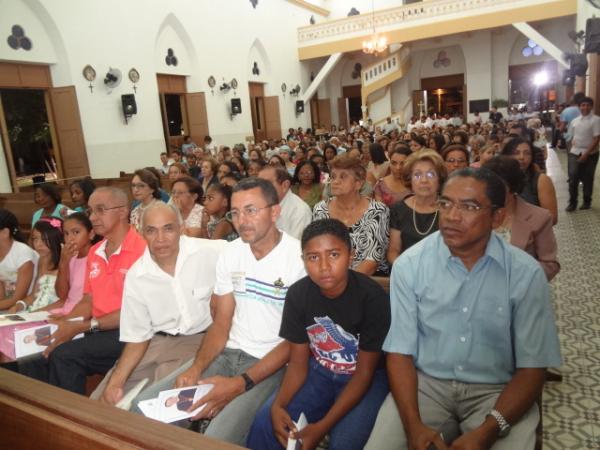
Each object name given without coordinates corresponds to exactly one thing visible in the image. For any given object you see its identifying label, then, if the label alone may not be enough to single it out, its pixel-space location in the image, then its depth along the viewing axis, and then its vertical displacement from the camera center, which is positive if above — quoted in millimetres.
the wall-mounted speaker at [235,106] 13448 +1125
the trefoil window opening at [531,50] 16500 +2584
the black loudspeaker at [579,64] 7802 +898
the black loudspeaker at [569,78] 8256 +737
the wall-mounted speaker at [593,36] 5504 +969
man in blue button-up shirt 1471 -725
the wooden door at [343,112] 19656 +1003
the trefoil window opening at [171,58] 11633 +2359
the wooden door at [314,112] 18338 +1039
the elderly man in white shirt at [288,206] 3289 -515
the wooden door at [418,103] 18852 +1072
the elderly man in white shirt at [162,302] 2135 -746
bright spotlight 16797 +1526
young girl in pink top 2789 -671
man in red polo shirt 2338 -868
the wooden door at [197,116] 12516 +846
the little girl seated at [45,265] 2949 -727
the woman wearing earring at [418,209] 2648 -486
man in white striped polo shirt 1890 -704
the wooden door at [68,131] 8898 +522
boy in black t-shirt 1610 -844
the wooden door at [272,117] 15594 +807
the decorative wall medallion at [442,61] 18156 +2687
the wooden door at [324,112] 18984 +1023
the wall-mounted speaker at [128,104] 9812 +1058
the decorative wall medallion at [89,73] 9148 +1691
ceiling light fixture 14130 +2758
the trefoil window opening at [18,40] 8047 +2208
